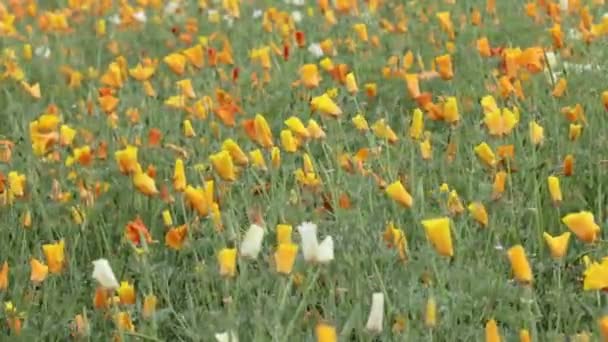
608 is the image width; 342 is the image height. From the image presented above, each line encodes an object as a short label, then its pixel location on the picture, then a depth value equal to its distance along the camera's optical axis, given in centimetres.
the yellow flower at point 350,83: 613
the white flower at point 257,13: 1084
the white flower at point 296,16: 1027
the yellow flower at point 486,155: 521
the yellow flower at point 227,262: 404
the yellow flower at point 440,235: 400
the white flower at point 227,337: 381
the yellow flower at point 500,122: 533
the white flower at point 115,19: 1097
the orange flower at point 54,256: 467
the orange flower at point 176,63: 727
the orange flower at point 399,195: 466
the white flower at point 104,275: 414
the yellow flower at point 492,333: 361
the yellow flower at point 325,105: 557
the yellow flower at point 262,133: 541
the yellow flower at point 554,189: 469
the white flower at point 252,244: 422
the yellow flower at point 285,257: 398
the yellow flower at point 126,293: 437
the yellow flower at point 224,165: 496
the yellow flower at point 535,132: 539
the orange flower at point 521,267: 376
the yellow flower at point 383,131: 571
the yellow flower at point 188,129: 601
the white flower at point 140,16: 1048
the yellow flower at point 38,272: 455
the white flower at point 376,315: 384
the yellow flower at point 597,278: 357
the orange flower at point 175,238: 491
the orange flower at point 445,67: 656
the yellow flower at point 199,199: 479
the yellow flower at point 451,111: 567
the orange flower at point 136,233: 461
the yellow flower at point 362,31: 814
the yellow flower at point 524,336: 362
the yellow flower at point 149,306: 423
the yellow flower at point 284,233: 418
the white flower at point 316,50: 896
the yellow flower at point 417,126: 550
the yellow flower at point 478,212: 478
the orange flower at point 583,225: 398
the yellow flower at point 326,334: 345
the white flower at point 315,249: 412
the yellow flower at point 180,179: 528
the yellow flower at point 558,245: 403
